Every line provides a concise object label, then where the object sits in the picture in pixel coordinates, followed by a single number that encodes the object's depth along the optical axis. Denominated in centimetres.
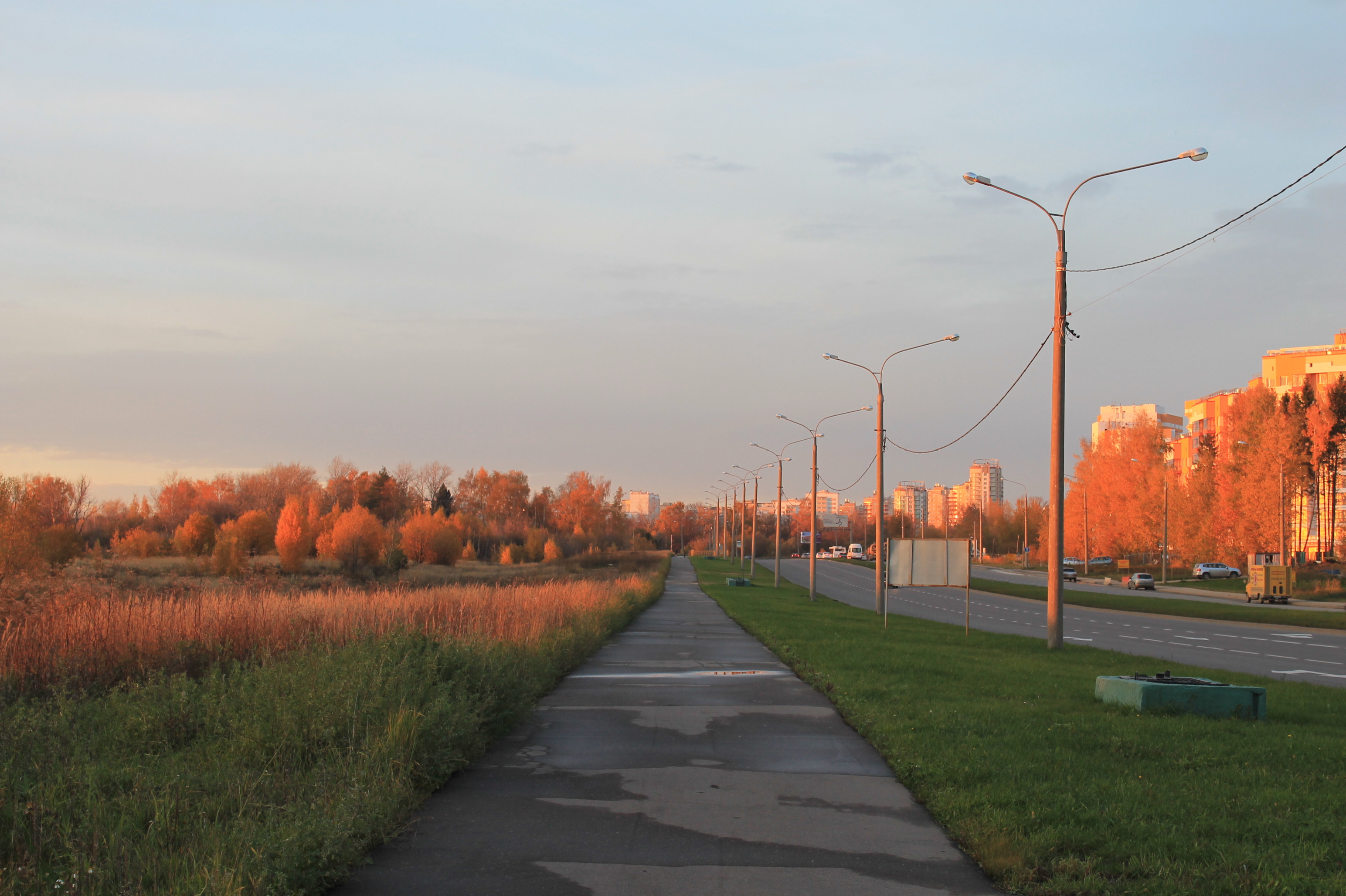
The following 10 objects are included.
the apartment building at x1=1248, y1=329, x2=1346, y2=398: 11238
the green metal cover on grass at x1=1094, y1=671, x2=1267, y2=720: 1104
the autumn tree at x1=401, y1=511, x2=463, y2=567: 10694
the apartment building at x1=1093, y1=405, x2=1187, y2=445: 18468
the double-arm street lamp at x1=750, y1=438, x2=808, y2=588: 5844
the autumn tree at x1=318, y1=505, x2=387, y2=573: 9075
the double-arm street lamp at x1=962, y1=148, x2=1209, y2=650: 1978
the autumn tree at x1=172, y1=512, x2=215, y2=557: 8994
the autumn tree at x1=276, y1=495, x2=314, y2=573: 8575
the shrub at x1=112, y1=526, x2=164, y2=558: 9106
